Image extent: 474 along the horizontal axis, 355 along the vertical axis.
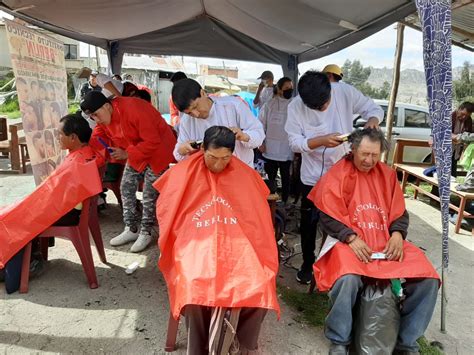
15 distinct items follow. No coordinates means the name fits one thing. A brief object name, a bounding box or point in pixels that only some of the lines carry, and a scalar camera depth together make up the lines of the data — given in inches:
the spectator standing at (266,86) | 225.2
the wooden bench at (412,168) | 191.0
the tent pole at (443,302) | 89.2
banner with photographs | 116.0
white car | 275.9
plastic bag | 74.1
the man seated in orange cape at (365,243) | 76.0
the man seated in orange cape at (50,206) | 94.5
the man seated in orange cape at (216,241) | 64.2
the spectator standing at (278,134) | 181.6
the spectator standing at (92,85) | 194.5
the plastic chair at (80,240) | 100.6
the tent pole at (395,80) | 262.4
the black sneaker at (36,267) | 107.5
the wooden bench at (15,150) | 233.6
